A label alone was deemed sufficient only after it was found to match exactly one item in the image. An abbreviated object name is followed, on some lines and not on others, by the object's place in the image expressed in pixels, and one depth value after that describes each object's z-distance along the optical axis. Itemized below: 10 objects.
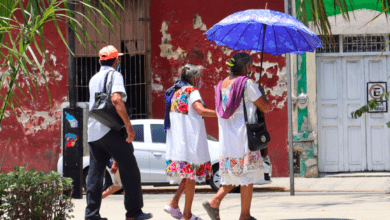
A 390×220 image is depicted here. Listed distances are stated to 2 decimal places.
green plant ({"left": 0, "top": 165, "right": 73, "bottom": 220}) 10.56
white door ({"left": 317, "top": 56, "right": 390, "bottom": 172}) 27.84
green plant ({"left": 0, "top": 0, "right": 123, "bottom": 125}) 9.16
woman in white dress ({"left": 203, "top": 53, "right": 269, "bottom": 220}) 12.33
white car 22.80
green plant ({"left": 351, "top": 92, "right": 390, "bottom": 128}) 19.33
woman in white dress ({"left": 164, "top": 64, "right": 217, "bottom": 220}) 13.12
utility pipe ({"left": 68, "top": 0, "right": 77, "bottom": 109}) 18.83
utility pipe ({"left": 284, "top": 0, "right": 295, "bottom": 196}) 19.98
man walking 12.80
